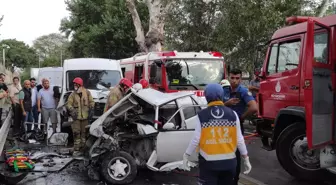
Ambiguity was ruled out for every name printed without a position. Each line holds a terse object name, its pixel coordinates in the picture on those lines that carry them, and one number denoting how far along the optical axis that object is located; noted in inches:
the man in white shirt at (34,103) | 460.4
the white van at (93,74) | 444.5
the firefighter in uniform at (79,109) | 333.7
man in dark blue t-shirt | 212.1
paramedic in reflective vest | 154.6
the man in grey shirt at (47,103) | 421.7
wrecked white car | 249.0
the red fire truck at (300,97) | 220.1
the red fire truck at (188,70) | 447.2
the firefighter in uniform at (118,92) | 315.9
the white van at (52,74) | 621.0
